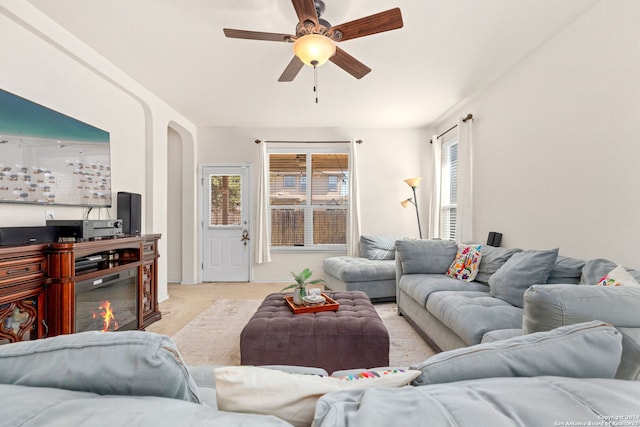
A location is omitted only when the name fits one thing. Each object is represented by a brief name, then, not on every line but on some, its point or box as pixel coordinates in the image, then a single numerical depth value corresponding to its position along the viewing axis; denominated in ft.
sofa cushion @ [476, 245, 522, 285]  8.93
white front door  16.92
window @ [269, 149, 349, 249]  17.29
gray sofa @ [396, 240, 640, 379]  3.33
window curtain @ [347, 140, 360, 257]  16.63
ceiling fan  6.19
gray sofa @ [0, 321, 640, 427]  1.49
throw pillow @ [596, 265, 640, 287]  5.09
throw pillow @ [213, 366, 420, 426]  1.90
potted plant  7.91
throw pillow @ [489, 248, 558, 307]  7.00
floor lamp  15.53
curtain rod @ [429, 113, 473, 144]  12.46
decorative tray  7.53
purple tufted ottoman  6.37
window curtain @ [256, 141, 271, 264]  16.55
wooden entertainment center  6.02
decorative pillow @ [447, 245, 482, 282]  9.80
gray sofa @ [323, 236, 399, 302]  12.66
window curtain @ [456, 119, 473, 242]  12.51
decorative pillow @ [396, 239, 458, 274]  10.93
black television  6.80
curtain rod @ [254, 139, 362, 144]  17.08
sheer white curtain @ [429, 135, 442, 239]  15.64
